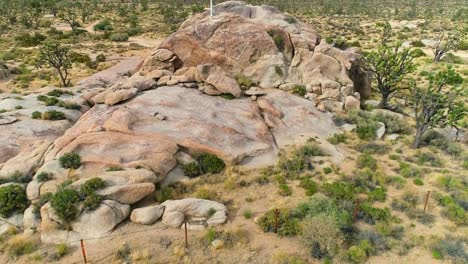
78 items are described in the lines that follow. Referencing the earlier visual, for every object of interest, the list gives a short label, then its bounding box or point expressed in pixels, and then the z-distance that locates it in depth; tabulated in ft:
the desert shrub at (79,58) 186.50
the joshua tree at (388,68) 116.57
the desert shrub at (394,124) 107.65
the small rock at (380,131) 103.50
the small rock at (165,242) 59.72
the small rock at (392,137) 103.28
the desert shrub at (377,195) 74.79
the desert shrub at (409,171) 83.92
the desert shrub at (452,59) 193.23
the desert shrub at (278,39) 121.28
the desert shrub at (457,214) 67.72
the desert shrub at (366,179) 79.46
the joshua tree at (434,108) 94.43
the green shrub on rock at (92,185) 63.10
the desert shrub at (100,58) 188.61
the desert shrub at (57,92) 110.63
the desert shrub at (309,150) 89.61
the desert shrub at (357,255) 57.93
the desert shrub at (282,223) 63.67
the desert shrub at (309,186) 75.50
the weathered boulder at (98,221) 60.64
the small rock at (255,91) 108.47
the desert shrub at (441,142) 96.67
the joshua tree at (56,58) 147.74
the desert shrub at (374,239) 61.05
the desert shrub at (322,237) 58.80
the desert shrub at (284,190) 75.56
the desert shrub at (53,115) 94.48
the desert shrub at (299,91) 114.21
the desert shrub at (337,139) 99.04
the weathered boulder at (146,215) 63.49
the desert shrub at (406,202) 71.75
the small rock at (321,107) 110.42
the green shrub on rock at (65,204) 59.98
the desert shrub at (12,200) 63.93
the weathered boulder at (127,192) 64.39
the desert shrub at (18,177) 70.49
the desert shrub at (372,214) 68.23
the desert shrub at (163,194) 69.62
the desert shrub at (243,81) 112.57
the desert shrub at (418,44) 230.89
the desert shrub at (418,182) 80.38
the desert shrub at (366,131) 102.17
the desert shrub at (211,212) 66.32
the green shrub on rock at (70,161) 71.15
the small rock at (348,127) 105.81
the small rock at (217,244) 59.55
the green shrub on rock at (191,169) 77.71
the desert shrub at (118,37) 249.75
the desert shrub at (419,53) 206.49
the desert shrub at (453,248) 58.58
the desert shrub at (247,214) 67.97
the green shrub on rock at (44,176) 68.59
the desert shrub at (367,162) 86.79
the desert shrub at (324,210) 63.82
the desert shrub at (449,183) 78.89
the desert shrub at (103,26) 282.69
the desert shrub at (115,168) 70.68
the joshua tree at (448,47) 191.01
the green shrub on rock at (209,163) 79.56
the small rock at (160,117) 86.60
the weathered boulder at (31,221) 63.00
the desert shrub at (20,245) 57.72
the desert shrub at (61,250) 57.00
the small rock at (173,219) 63.72
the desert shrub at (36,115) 93.85
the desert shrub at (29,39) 228.84
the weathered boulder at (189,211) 64.03
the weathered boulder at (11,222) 62.62
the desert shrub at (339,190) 73.31
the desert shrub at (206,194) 72.08
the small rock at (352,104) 115.85
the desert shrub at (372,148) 95.54
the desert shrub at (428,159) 90.48
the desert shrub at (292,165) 82.16
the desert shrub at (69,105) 102.12
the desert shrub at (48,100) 102.58
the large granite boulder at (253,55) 116.67
